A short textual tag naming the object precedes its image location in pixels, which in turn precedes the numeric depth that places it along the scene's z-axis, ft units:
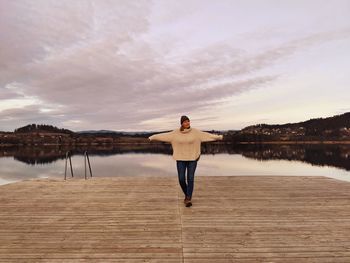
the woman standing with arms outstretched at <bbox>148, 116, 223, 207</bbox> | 20.83
